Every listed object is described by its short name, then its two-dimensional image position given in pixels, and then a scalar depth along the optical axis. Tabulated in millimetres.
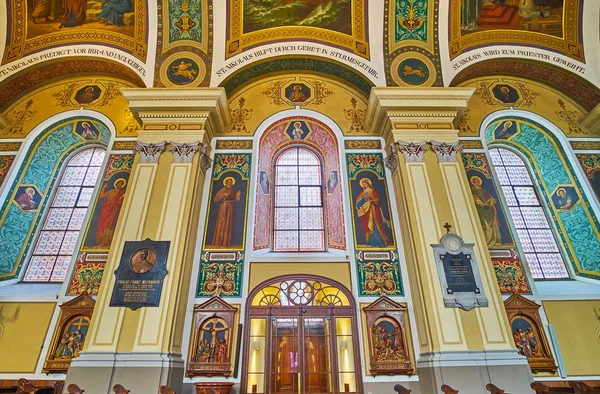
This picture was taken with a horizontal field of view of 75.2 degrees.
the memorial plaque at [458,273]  6590
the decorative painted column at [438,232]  6020
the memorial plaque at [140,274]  6513
